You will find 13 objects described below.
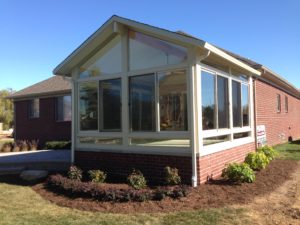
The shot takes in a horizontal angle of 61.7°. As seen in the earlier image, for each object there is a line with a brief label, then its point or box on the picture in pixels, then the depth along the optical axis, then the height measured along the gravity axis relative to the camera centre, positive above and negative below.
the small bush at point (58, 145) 12.03 -1.11
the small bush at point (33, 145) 13.08 -1.20
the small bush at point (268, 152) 7.91 -1.04
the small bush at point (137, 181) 5.60 -1.36
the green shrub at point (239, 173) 5.78 -1.26
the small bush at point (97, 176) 6.17 -1.35
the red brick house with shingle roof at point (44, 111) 13.69 +0.63
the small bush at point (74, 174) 6.38 -1.33
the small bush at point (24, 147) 12.82 -1.26
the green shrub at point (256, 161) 7.00 -1.17
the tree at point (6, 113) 34.09 +1.30
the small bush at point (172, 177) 5.58 -1.27
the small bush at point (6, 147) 12.43 -1.24
